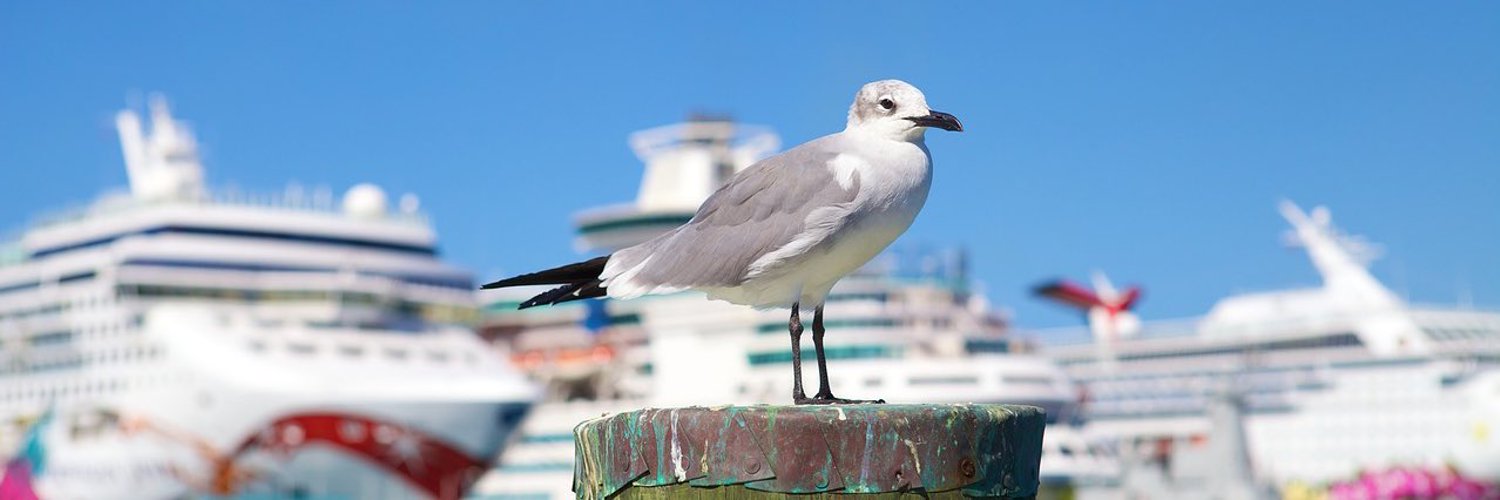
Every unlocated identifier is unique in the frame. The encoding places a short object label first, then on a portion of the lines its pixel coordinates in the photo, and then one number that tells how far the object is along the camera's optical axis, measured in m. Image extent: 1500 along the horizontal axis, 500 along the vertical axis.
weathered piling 2.88
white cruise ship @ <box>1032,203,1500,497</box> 59.56
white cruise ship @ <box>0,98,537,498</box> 39.12
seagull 3.88
